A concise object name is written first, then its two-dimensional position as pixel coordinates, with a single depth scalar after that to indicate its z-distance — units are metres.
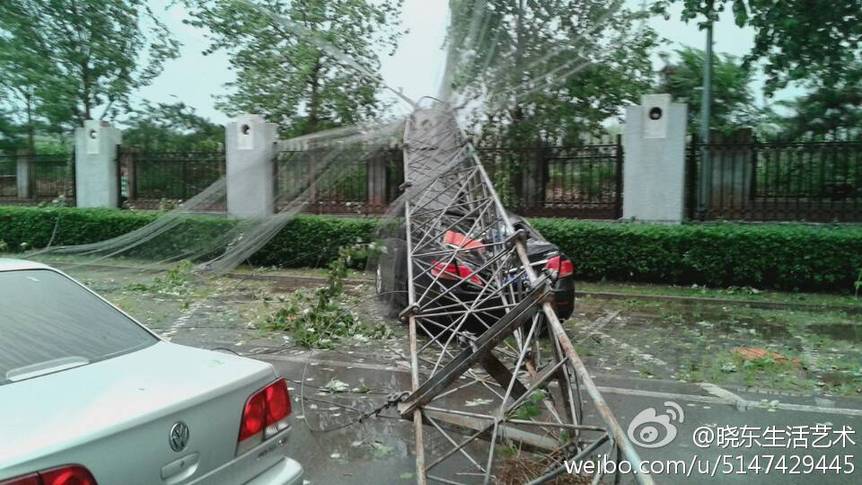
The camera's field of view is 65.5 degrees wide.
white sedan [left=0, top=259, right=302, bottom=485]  2.14
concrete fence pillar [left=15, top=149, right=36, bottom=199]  17.72
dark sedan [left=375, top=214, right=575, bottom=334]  6.51
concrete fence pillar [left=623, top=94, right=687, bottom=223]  11.60
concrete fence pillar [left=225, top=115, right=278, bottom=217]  9.06
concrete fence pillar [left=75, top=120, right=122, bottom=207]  16.02
